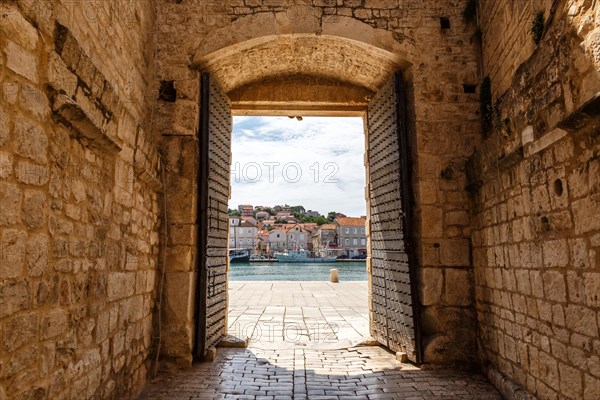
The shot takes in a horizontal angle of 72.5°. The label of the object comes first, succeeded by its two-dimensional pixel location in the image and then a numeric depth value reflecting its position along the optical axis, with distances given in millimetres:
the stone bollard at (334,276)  13662
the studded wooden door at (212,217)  4688
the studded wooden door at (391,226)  4625
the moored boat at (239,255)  61656
